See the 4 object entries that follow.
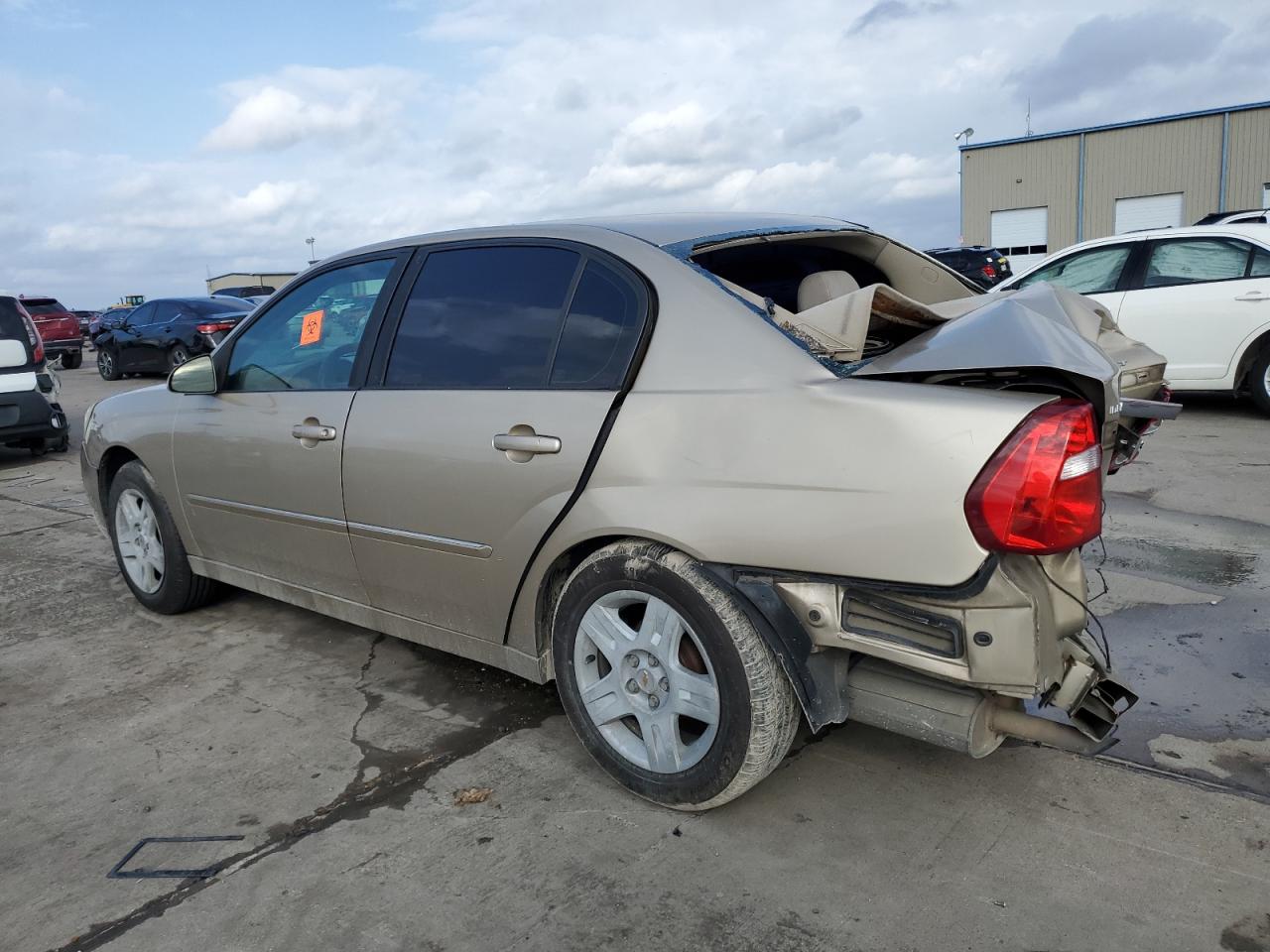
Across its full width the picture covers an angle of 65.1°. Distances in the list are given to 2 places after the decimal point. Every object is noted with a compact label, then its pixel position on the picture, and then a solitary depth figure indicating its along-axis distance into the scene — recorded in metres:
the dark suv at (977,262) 17.53
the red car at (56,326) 23.36
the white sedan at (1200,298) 7.95
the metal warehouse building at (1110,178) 30.36
